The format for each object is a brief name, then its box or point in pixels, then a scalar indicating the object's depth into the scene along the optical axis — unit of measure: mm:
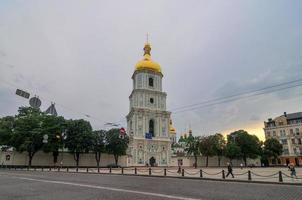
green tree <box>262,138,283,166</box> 68812
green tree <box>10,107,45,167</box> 45219
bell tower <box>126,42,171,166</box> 63219
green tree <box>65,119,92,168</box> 50722
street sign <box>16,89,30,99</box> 16906
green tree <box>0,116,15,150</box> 46656
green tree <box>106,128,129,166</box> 55438
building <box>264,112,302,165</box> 71400
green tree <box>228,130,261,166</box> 67438
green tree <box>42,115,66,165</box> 46906
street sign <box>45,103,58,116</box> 23197
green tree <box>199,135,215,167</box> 64312
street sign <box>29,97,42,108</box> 18625
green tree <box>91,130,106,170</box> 54406
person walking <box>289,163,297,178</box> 19898
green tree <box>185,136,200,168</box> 68669
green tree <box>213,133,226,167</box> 64456
